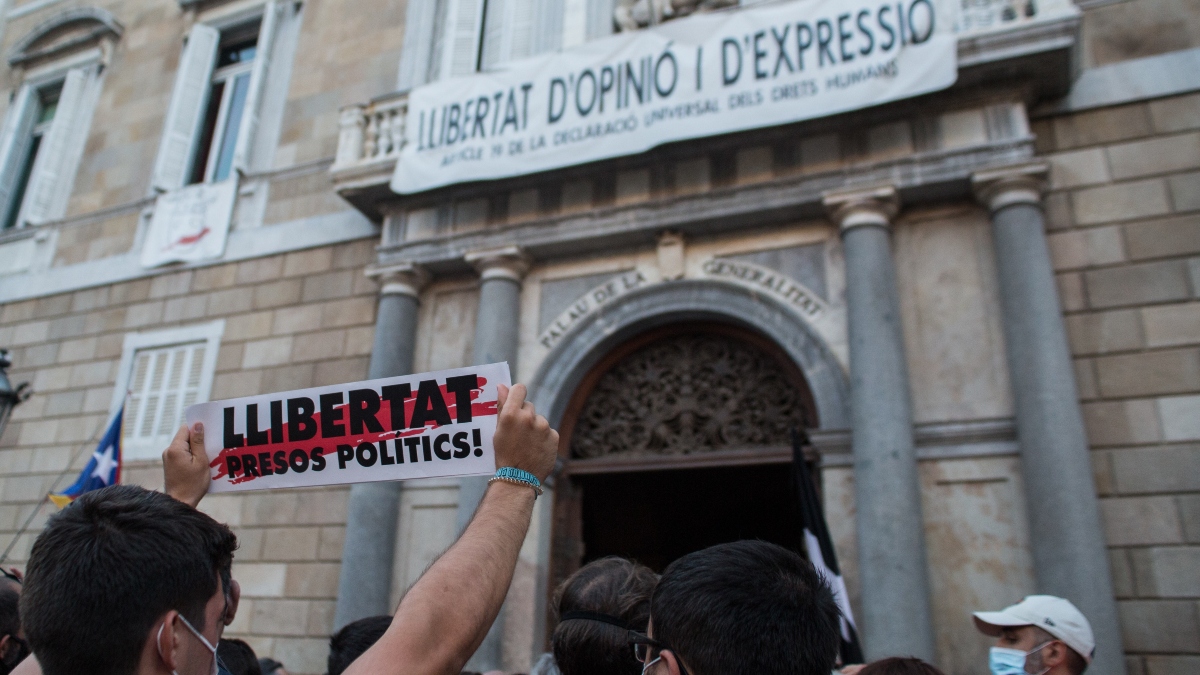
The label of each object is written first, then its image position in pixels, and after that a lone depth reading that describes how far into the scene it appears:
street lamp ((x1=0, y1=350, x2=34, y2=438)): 7.68
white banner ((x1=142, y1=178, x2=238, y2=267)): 10.90
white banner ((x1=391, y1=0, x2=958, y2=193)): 7.31
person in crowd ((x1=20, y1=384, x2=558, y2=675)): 1.54
